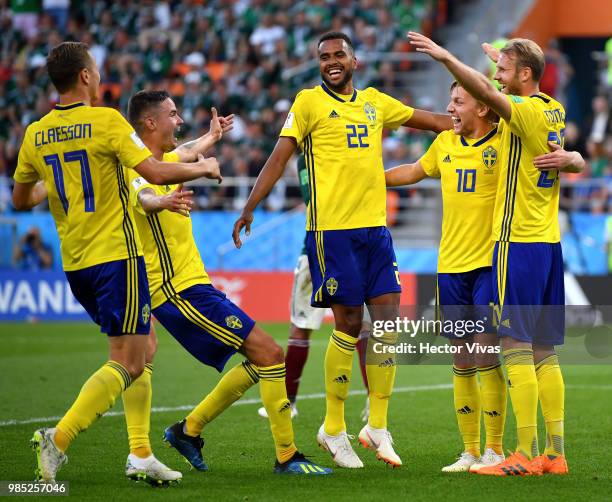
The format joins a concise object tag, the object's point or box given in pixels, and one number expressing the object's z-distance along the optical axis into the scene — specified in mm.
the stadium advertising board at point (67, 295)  39312
